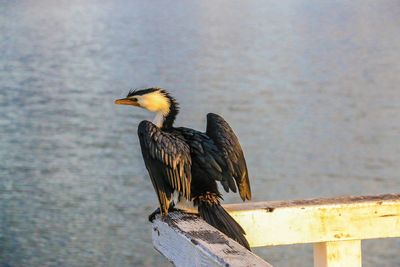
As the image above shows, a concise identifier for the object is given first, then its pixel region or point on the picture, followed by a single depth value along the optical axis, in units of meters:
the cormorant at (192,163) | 7.45
